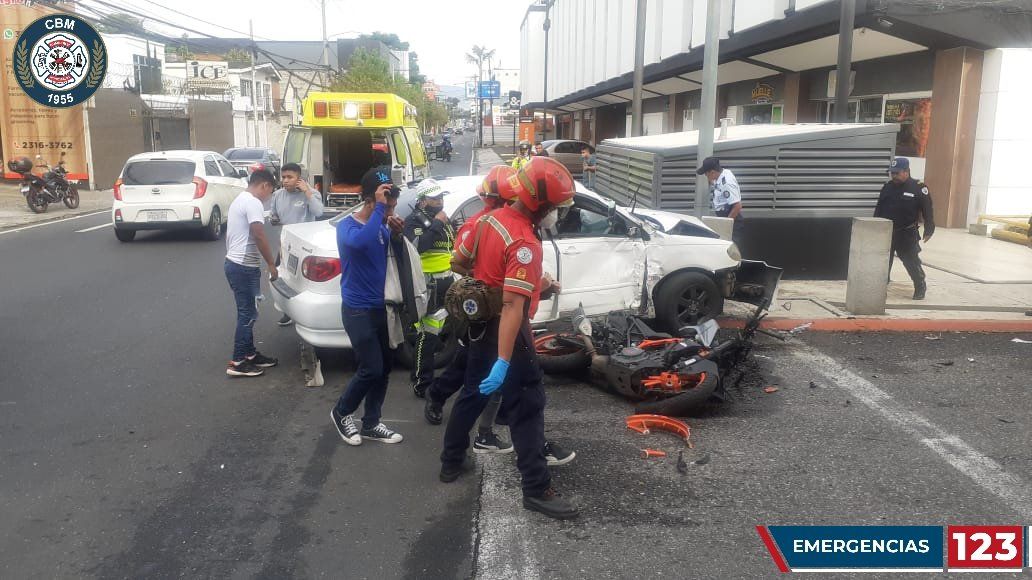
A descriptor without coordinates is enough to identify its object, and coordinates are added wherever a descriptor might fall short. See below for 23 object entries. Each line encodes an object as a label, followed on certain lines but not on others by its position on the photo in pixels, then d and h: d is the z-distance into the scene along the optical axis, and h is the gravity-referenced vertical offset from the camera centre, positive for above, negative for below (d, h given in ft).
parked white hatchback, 48.73 -3.20
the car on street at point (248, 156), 97.40 -1.83
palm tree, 427.74 +44.33
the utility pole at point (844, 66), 40.91 +4.01
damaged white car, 21.86 -3.46
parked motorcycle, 66.18 -4.04
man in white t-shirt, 22.21 -3.07
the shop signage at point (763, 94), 74.49 +4.79
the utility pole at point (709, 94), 33.73 +2.24
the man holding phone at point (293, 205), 26.81 -2.02
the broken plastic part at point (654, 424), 18.75 -6.13
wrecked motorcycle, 19.67 -5.19
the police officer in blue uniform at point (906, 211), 30.86 -2.16
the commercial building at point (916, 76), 48.42 +5.16
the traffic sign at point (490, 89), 293.98 +19.33
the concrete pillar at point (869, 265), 29.17 -3.90
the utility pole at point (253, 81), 142.87 +10.29
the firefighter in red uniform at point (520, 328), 13.70 -3.03
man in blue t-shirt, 16.79 -2.52
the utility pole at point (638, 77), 67.31 +5.58
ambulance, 50.11 +0.40
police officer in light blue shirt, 31.86 -1.68
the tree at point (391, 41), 365.57 +47.53
